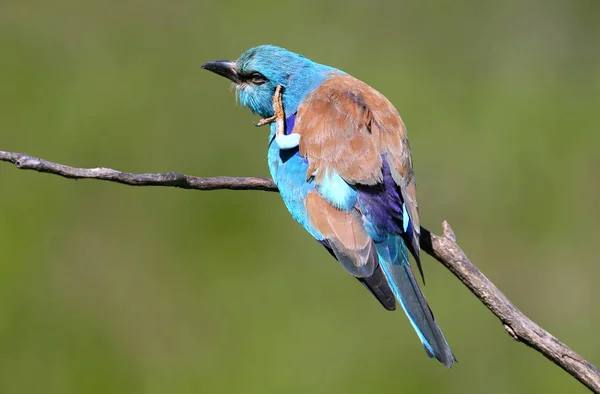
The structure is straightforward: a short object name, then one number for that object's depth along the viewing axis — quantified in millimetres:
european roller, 6234
